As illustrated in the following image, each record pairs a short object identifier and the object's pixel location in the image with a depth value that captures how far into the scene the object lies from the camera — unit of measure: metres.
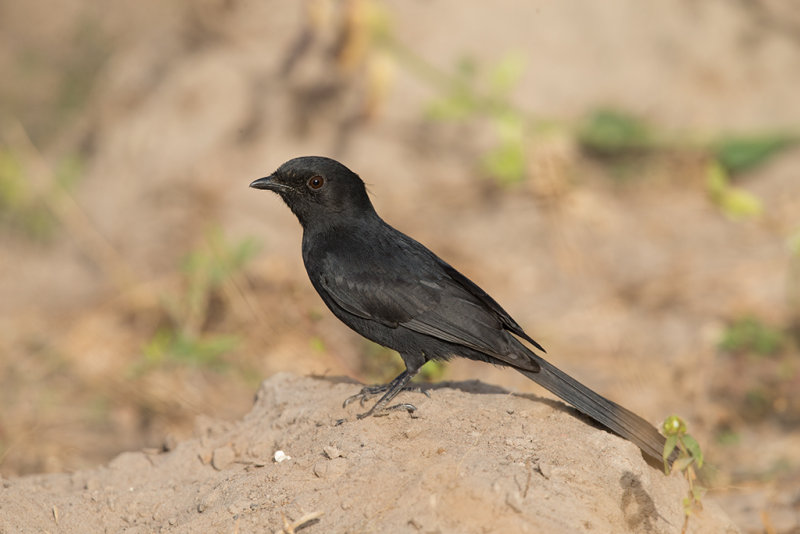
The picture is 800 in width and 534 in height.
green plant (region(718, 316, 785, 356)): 14.05
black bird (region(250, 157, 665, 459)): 9.05
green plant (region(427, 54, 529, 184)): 16.97
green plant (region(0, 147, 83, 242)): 18.75
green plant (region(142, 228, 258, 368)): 13.47
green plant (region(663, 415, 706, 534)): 7.05
